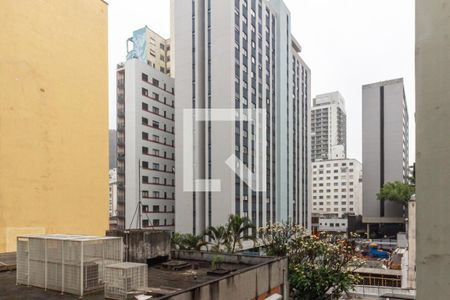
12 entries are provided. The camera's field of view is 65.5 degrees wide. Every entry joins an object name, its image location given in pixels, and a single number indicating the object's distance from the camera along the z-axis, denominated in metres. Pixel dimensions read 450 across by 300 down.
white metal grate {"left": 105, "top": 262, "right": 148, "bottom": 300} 10.40
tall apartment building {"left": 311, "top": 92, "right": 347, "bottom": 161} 145.62
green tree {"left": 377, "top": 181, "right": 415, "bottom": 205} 76.50
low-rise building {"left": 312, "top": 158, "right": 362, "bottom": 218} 113.81
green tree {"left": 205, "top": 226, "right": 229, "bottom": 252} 28.94
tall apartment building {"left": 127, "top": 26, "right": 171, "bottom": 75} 63.94
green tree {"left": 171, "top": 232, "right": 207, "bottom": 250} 28.50
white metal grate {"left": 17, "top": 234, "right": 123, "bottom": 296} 10.74
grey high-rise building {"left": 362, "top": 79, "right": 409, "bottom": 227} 87.75
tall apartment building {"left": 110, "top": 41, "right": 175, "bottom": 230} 50.16
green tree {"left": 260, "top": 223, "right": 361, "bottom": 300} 20.98
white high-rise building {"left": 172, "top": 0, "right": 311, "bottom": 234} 44.56
